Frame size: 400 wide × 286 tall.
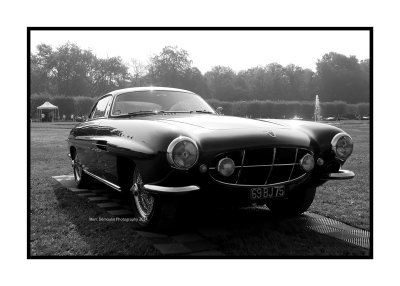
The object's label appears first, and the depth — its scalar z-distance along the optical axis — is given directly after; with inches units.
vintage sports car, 119.3
